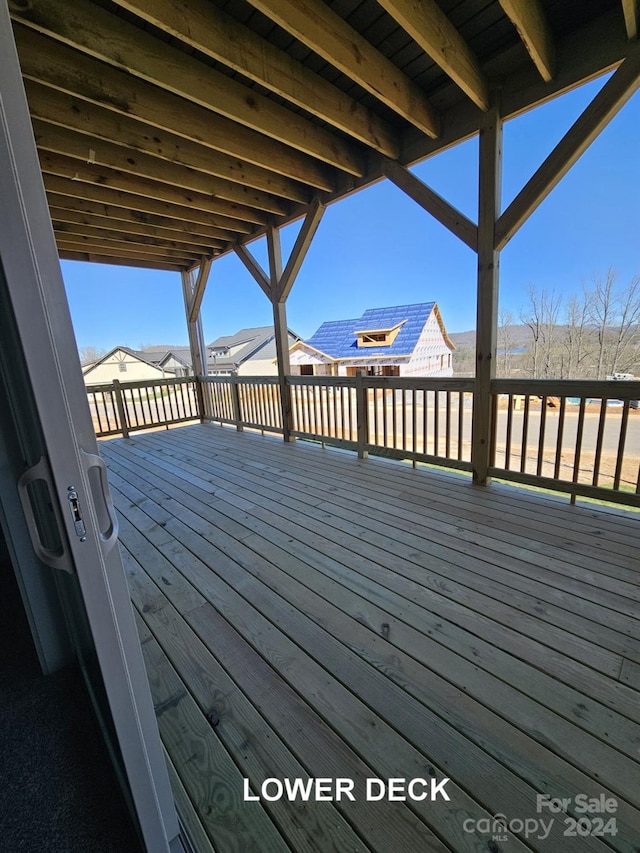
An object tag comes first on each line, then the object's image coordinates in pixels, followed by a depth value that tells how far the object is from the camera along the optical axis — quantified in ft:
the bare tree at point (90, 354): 65.41
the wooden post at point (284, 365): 15.55
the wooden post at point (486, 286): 8.39
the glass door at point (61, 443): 1.74
